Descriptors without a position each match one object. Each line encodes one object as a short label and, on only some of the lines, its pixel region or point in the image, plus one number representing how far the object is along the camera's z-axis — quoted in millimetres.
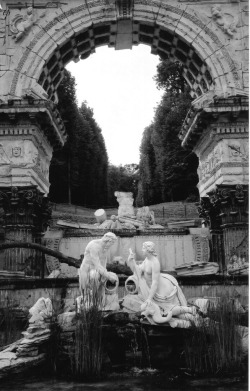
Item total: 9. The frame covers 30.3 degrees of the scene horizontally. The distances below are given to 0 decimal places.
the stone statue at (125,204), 18891
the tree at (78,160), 38750
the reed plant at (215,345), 6492
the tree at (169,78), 37734
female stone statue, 7207
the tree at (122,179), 67562
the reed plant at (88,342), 6496
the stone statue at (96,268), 7871
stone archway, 14477
